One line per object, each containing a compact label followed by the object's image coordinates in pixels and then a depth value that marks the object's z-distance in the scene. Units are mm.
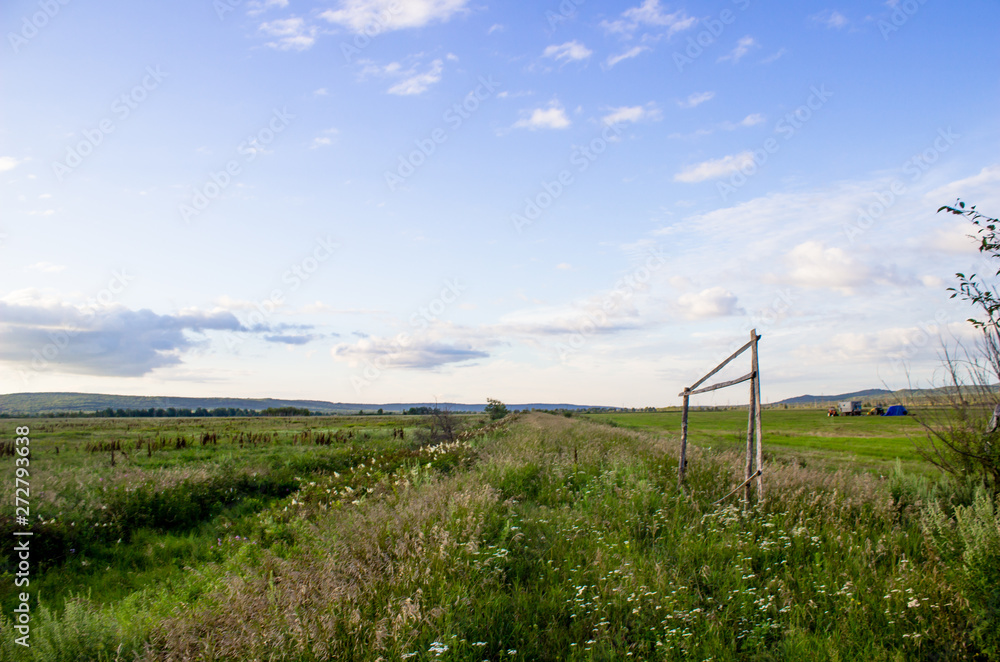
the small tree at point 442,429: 24734
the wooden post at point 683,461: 8836
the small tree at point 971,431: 6941
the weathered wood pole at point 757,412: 6992
